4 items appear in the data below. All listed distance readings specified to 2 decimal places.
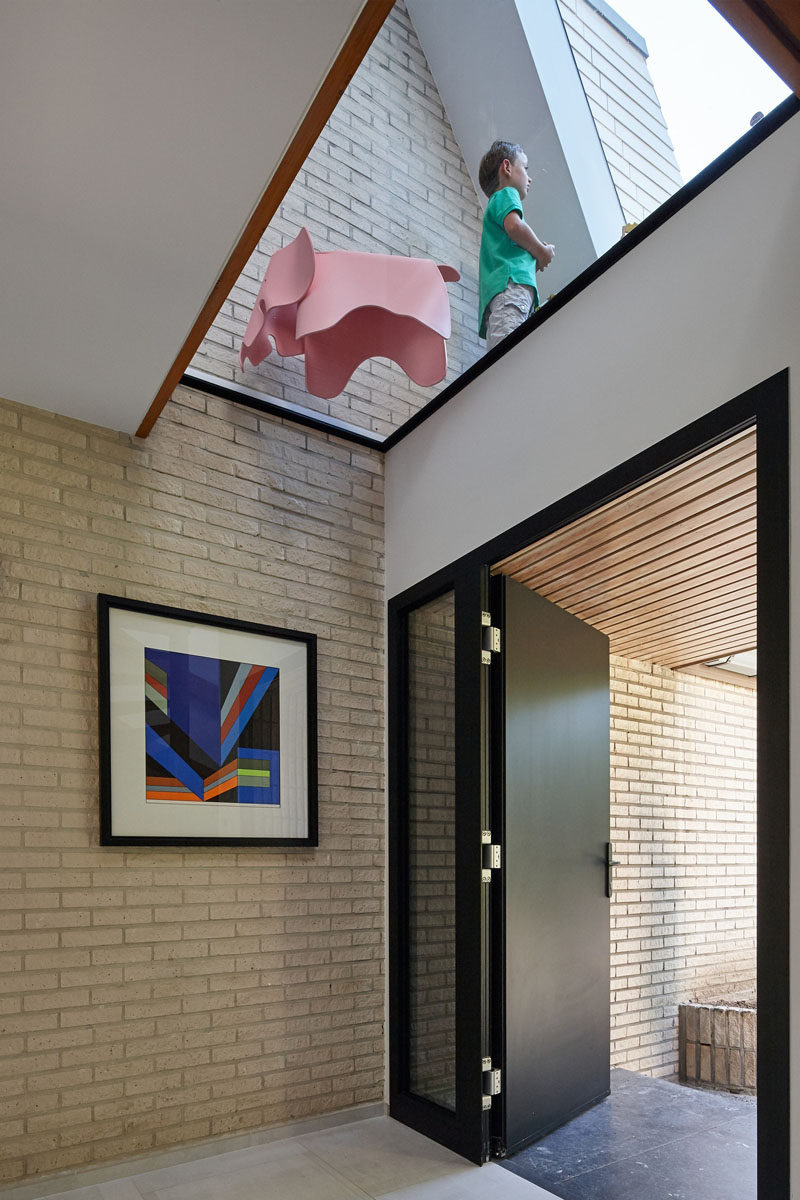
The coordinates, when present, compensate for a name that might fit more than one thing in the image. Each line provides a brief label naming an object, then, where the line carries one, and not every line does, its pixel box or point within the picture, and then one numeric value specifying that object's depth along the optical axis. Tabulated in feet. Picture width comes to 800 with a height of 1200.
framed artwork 11.81
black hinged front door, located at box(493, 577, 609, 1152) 12.60
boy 14.76
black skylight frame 8.57
